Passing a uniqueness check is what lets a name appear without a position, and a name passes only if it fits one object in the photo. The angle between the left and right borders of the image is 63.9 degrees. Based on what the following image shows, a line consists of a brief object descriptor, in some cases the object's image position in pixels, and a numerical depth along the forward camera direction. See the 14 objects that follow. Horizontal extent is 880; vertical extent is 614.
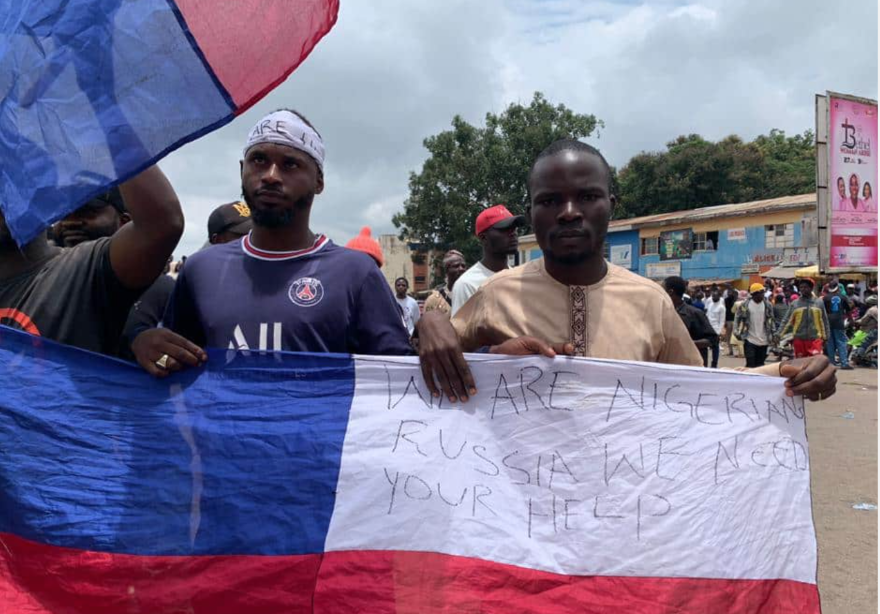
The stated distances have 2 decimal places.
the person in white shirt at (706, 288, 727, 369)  16.08
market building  28.02
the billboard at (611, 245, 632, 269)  35.25
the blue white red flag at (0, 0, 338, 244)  1.61
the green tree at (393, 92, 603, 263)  33.97
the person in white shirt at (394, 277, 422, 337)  9.24
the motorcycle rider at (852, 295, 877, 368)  15.27
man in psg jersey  2.06
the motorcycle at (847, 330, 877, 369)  15.88
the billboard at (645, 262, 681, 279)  33.41
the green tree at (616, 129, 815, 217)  39.66
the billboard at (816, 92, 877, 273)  12.76
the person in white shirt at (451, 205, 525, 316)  4.90
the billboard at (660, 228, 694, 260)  32.75
